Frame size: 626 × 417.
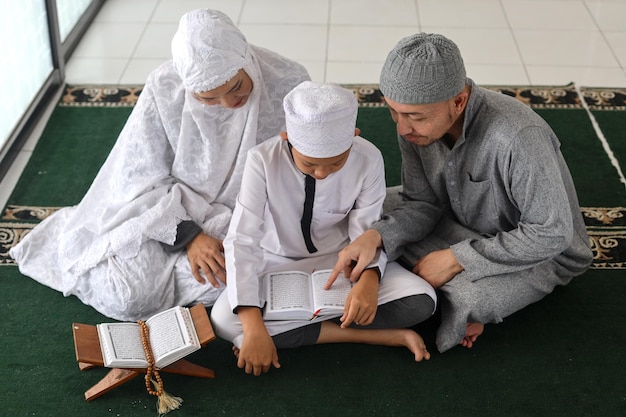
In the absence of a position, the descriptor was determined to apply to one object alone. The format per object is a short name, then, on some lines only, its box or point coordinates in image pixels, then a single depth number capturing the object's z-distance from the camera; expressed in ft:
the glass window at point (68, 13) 12.84
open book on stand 7.24
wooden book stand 7.24
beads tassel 7.34
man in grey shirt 6.98
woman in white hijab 8.02
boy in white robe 7.48
